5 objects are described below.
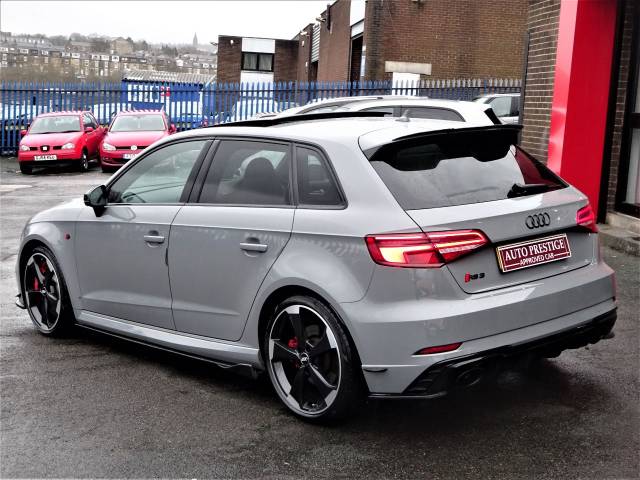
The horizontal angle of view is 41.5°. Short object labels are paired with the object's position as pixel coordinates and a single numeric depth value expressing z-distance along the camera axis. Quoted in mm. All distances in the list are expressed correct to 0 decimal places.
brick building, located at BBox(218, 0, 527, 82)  29859
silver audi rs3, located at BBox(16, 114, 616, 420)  4020
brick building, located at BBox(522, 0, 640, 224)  10297
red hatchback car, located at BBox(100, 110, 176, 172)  21609
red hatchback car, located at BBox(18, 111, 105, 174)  22484
